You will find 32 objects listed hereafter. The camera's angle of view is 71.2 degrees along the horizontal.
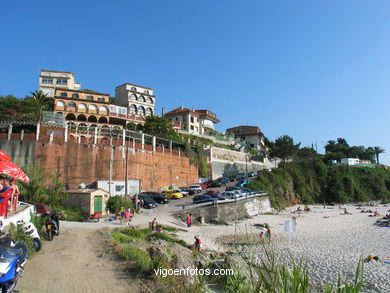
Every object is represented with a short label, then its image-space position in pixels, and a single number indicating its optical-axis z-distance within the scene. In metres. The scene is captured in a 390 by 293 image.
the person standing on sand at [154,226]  21.19
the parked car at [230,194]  31.58
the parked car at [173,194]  35.42
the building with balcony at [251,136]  85.88
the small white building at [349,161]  67.94
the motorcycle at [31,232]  11.27
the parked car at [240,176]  52.38
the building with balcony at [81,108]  55.31
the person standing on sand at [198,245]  16.98
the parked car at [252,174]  53.47
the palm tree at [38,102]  45.45
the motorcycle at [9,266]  6.11
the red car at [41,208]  18.71
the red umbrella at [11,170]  10.58
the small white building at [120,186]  30.56
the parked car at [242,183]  44.25
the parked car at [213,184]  45.03
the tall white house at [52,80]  66.38
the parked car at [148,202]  30.01
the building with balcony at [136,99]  66.25
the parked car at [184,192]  36.90
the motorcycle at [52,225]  13.41
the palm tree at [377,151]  103.94
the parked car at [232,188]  38.30
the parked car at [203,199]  29.42
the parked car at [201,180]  48.04
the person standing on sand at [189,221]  25.62
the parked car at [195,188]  39.13
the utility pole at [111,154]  33.38
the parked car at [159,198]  32.53
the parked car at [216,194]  30.80
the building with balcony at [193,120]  72.19
